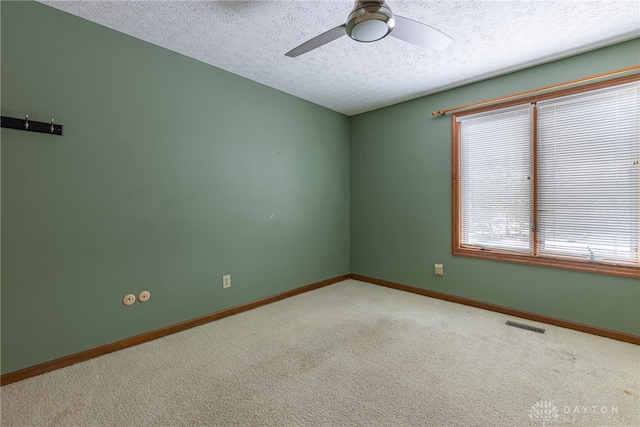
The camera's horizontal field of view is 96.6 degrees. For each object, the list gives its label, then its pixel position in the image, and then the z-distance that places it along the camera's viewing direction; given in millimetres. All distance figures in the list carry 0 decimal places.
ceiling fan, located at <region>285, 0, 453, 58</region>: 1431
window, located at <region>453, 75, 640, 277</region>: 2303
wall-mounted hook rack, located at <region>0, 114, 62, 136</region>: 1744
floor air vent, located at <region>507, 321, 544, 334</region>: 2488
